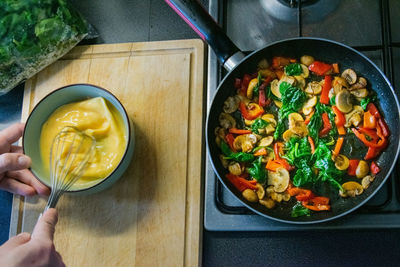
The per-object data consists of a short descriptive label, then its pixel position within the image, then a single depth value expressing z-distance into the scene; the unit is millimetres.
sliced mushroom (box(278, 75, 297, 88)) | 1034
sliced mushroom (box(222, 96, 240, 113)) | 1047
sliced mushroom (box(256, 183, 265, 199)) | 987
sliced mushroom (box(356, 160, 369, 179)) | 970
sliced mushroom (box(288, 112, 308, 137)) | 1013
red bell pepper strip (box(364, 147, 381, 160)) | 974
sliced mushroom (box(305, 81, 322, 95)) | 1036
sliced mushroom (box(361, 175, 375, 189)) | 966
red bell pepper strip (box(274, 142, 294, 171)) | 994
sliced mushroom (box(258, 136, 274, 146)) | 1023
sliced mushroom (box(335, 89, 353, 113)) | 1005
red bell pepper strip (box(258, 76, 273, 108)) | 1046
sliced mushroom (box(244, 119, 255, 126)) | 1038
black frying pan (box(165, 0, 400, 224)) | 956
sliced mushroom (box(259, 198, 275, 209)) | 980
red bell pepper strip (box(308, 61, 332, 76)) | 1040
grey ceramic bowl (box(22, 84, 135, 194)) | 958
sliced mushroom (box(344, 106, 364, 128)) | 995
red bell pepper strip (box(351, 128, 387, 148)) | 968
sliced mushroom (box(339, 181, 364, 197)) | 965
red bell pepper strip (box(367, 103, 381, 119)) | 990
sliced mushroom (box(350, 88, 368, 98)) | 1007
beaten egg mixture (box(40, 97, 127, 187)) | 974
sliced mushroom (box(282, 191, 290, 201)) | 984
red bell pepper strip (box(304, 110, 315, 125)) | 1021
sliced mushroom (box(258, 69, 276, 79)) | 1052
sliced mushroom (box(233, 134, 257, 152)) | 1022
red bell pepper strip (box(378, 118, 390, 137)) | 973
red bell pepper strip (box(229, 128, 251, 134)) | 1037
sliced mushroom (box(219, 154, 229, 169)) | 1022
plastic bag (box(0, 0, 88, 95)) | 1110
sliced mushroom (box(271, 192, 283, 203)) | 986
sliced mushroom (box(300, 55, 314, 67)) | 1039
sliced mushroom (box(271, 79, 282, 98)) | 1043
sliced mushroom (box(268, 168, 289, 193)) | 986
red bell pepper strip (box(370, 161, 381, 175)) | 969
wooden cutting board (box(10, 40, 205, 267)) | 1017
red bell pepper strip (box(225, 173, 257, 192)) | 999
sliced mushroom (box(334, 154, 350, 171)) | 974
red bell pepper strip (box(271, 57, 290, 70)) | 1049
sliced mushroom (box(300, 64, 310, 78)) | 1049
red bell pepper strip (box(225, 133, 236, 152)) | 1030
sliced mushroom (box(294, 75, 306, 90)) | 1043
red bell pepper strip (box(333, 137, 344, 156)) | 995
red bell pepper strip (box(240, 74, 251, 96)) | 1053
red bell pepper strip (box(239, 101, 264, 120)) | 1040
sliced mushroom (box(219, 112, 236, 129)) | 1040
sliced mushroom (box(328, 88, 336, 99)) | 1023
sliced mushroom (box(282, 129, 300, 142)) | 1018
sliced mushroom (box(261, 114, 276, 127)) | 1032
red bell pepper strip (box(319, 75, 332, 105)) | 1027
